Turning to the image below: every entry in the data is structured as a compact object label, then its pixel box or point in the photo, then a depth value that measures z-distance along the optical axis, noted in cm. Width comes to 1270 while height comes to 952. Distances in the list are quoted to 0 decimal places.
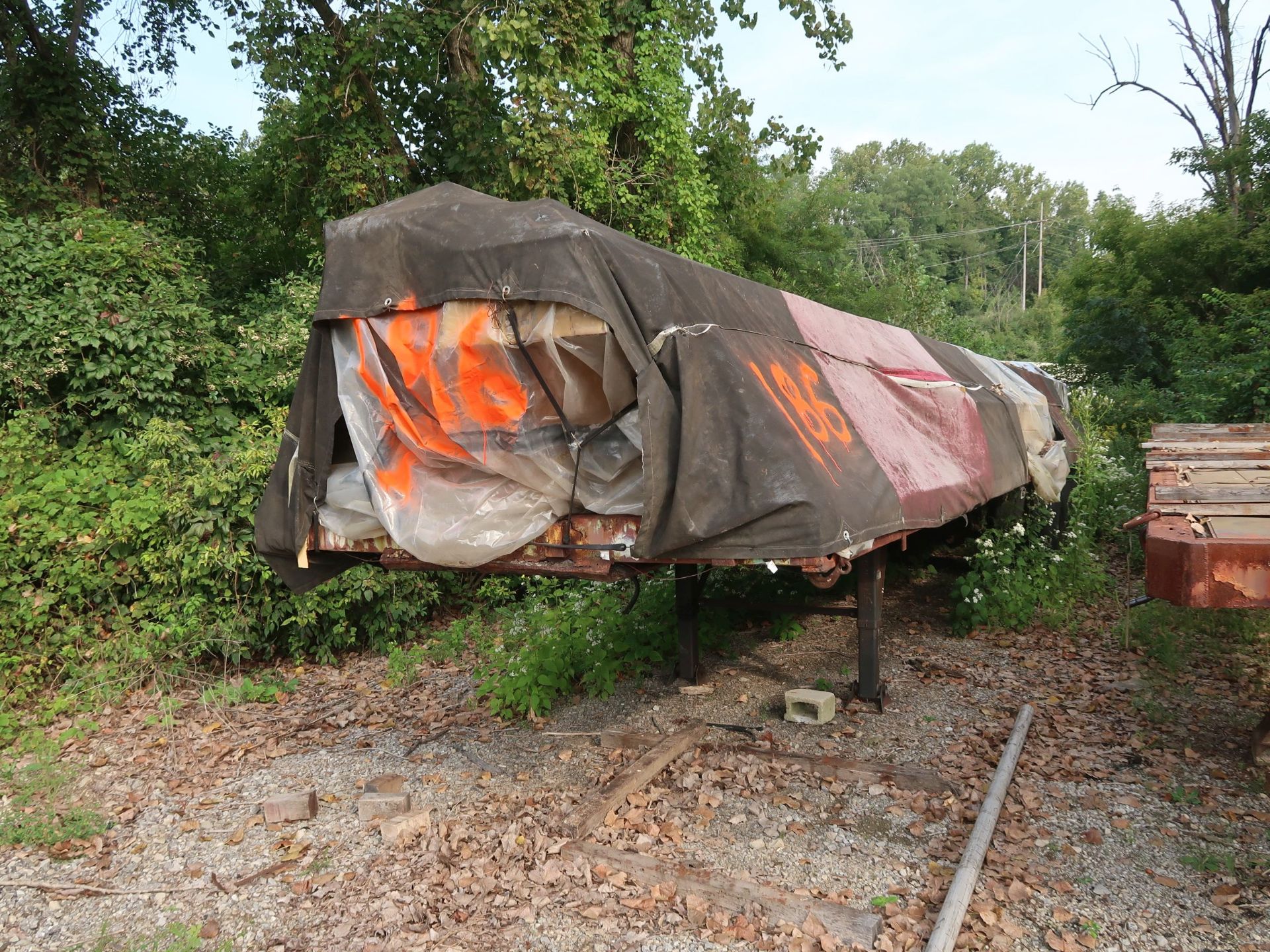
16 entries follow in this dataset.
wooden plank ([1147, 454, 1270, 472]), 440
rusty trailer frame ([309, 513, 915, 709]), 393
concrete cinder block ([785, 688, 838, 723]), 576
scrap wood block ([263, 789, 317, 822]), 466
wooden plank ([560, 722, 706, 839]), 430
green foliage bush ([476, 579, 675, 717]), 632
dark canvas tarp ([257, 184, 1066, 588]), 362
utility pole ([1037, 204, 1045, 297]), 5525
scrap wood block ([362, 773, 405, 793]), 484
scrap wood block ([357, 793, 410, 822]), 460
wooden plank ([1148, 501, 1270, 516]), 316
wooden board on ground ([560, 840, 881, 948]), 339
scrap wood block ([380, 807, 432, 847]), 433
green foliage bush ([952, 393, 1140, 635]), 811
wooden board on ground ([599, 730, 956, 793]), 475
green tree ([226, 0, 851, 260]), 1016
